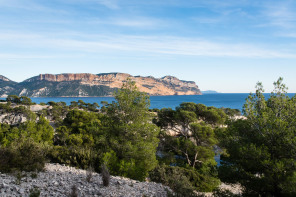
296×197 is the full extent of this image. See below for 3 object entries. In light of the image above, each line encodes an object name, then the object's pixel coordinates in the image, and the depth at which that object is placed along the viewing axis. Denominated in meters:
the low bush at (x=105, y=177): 10.65
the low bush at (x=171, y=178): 10.72
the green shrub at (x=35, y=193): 7.64
